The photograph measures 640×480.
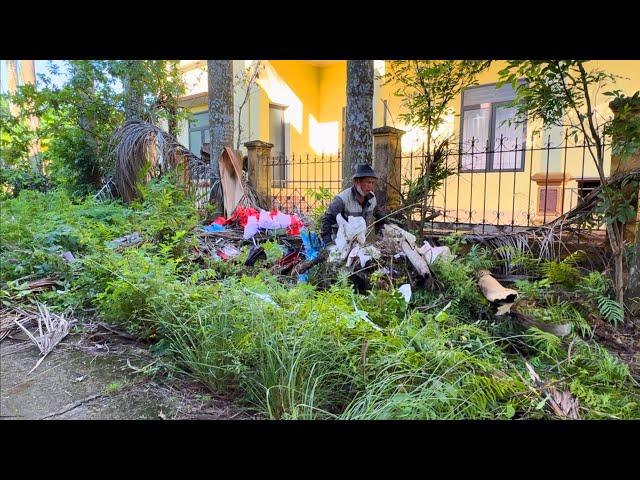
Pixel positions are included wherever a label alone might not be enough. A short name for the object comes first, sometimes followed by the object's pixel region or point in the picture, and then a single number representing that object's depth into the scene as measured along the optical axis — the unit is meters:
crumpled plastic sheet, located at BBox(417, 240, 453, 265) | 3.99
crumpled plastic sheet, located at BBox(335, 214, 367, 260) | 4.11
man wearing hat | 4.76
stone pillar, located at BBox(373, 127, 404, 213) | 5.86
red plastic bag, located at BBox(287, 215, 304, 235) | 5.62
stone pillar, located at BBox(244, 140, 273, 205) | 7.73
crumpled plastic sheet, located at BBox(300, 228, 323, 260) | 4.72
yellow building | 7.54
